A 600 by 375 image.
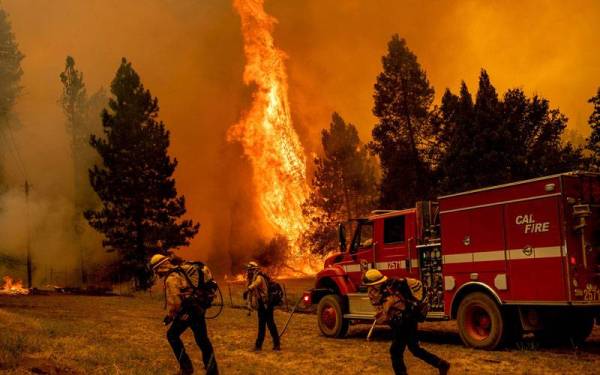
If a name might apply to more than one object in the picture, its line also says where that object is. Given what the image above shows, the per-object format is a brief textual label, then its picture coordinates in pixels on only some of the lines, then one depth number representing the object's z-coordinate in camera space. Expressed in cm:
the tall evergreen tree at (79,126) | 5416
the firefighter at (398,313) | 820
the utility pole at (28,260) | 3871
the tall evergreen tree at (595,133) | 2631
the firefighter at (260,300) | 1270
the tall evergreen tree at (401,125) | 3831
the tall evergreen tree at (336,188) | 4559
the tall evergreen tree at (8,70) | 4981
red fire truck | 1083
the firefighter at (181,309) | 883
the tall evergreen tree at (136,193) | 3734
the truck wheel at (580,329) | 1276
